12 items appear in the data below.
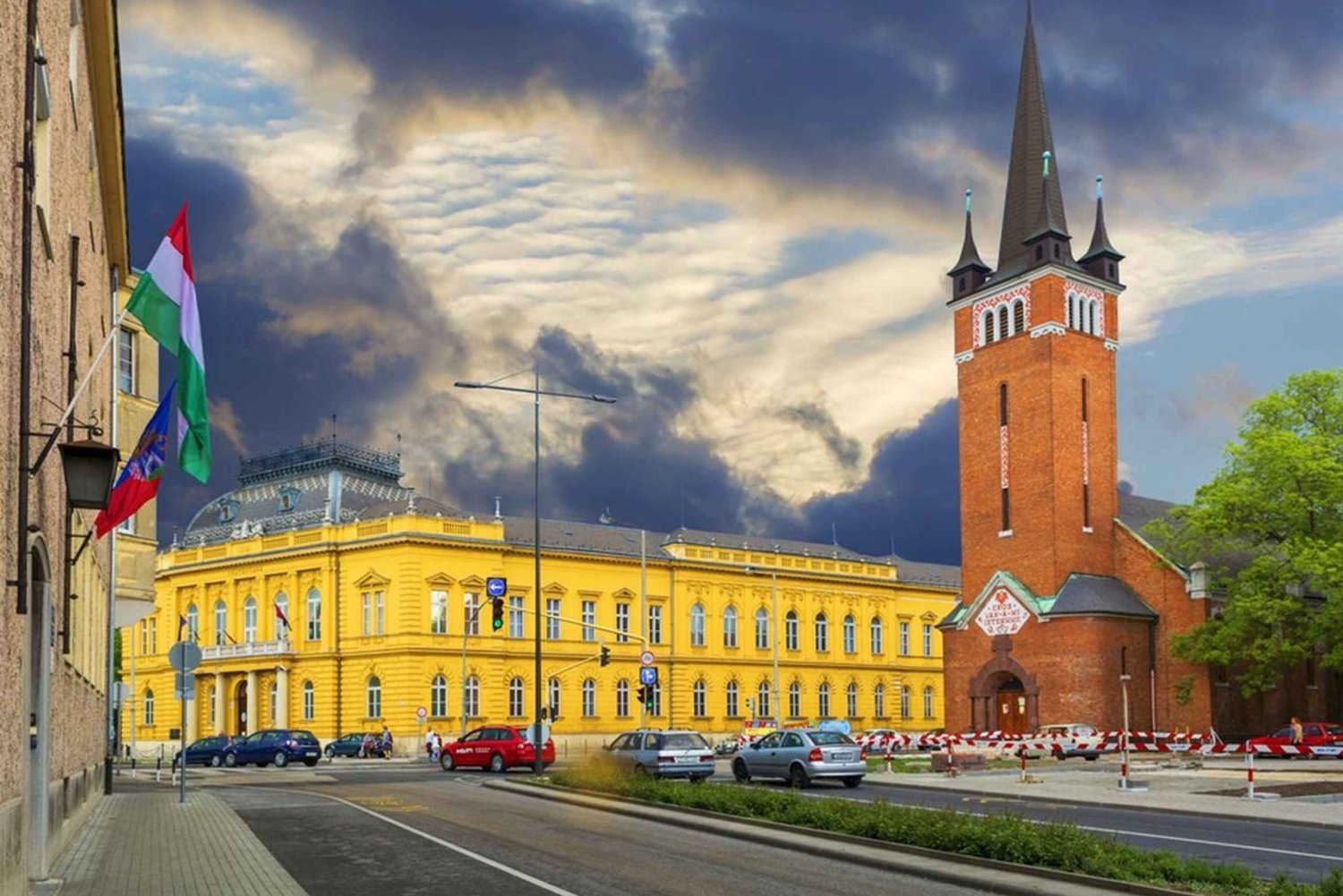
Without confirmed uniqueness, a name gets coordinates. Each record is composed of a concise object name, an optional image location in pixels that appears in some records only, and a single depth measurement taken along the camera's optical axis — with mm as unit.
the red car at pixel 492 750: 48625
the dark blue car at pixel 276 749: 58438
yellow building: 76938
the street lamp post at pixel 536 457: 43344
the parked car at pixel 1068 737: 51031
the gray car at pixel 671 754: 36781
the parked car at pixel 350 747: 69250
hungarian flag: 15258
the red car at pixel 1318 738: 50531
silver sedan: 35000
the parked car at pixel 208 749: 59906
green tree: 54781
